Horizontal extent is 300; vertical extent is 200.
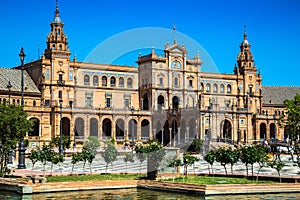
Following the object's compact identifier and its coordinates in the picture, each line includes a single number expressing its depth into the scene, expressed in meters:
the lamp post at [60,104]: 57.31
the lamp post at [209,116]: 82.29
